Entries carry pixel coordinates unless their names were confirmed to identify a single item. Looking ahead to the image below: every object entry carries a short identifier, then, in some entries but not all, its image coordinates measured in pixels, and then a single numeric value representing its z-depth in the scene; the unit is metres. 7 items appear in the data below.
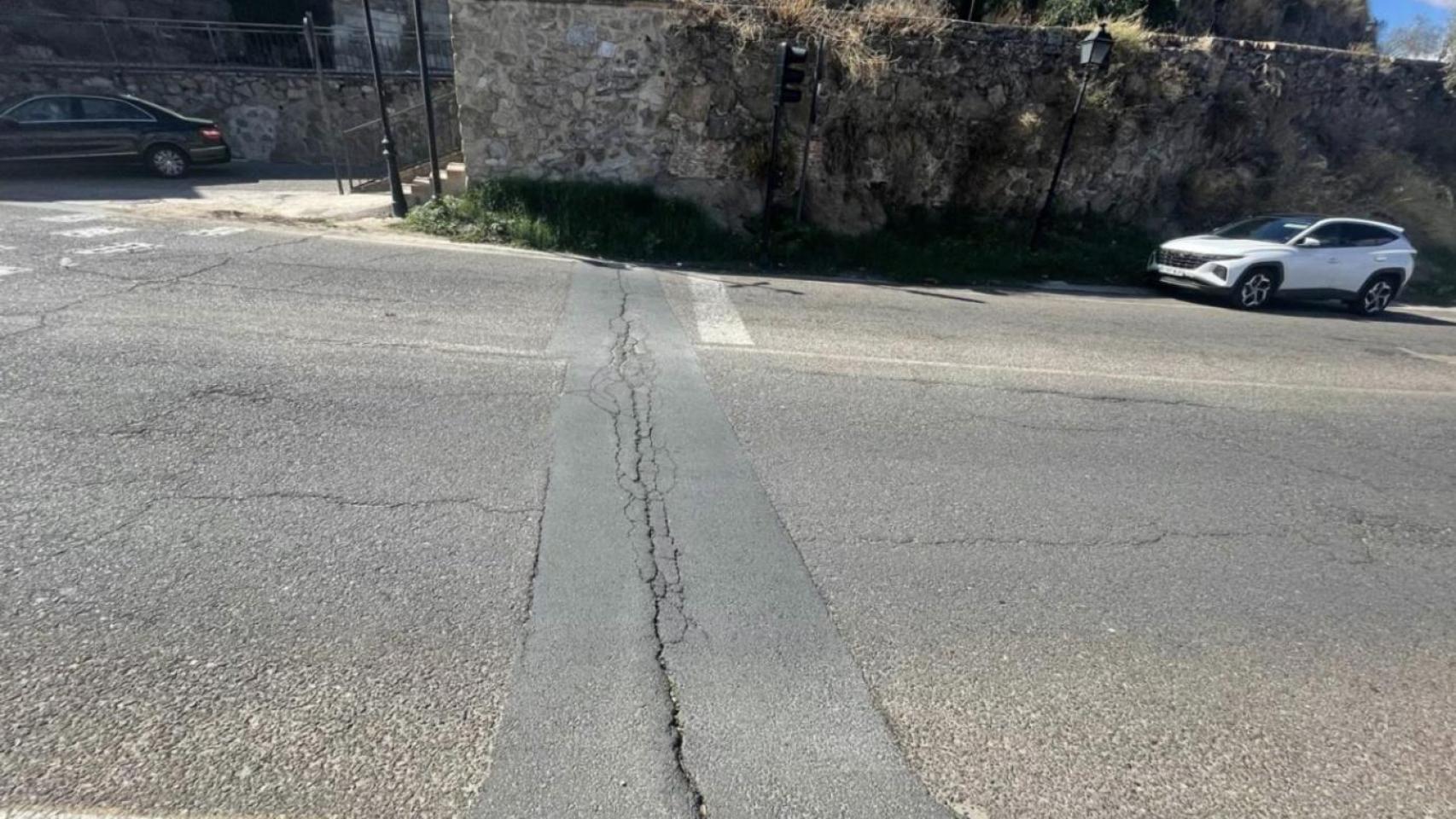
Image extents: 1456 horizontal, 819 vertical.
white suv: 10.08
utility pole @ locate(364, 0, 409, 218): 10.45
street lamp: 10.42
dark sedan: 12.06
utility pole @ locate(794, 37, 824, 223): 10.25
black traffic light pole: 9.23
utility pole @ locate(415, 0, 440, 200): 9.81
